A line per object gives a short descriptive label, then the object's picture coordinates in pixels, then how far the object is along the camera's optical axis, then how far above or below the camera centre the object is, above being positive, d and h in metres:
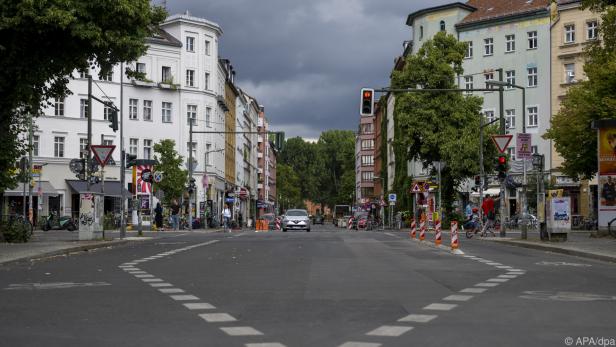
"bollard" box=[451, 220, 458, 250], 23.73 -0.91
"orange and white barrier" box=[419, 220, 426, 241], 31.31 -0.85
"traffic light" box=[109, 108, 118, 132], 36.12 +3.53
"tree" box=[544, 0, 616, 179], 35.91 +5.09
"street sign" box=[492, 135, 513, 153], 32.76 +2.45
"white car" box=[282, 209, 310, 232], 60.06 -1.30
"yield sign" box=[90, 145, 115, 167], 29.34 +1.73
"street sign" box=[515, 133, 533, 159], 31.62 +2.21
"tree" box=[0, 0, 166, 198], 21.86 +4.42
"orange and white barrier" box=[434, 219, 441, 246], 28.17 -0.99
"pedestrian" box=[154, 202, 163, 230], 55.22 -0.88
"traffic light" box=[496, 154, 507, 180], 33.09 +1.47
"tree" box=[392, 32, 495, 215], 61.19 +6.46
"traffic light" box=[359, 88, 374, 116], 31.08 +3.75
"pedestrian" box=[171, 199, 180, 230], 57.31 -0.87
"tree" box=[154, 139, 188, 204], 65.75 +2.37
